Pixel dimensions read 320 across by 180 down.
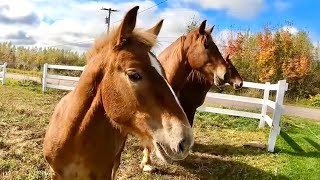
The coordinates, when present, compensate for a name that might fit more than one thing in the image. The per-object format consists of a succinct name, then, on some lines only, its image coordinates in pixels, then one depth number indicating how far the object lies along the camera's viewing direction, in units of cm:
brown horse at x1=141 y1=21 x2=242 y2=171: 426
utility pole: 2952
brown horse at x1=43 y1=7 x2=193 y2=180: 169
